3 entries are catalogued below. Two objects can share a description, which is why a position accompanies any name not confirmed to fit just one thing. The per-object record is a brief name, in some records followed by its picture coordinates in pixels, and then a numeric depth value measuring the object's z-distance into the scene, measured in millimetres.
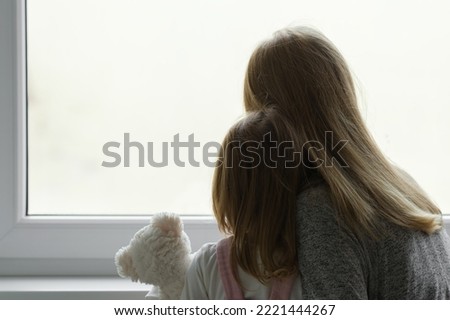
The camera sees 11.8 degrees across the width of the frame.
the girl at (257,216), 4120
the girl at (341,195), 4074
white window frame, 4556
